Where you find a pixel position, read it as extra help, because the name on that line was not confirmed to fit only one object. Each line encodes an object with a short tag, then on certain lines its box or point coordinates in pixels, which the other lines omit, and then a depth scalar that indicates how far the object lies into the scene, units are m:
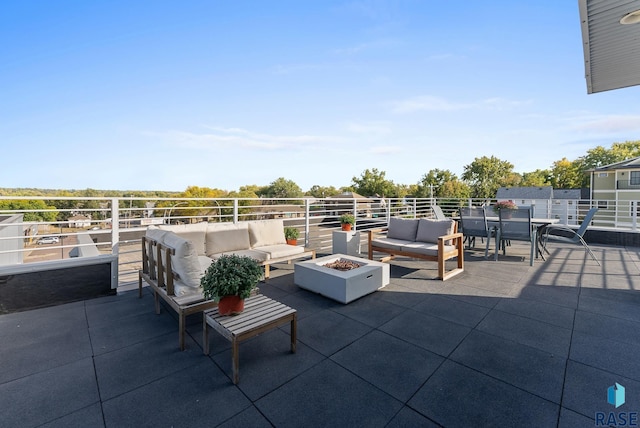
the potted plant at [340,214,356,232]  6.11
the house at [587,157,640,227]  20.53
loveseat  4.36
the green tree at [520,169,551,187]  41.20
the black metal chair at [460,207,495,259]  5.66
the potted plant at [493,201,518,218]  5.22
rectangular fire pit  3.30
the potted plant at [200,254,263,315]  2.07
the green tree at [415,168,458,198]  36.88
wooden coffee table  1.89
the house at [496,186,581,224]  30.19
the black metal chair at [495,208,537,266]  5.00
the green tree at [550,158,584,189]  38.53
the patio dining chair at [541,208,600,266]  5.08
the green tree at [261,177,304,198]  44.37
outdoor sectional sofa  2.56
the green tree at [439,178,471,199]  30.98
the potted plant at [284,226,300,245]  5.21
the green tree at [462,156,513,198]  39.34
